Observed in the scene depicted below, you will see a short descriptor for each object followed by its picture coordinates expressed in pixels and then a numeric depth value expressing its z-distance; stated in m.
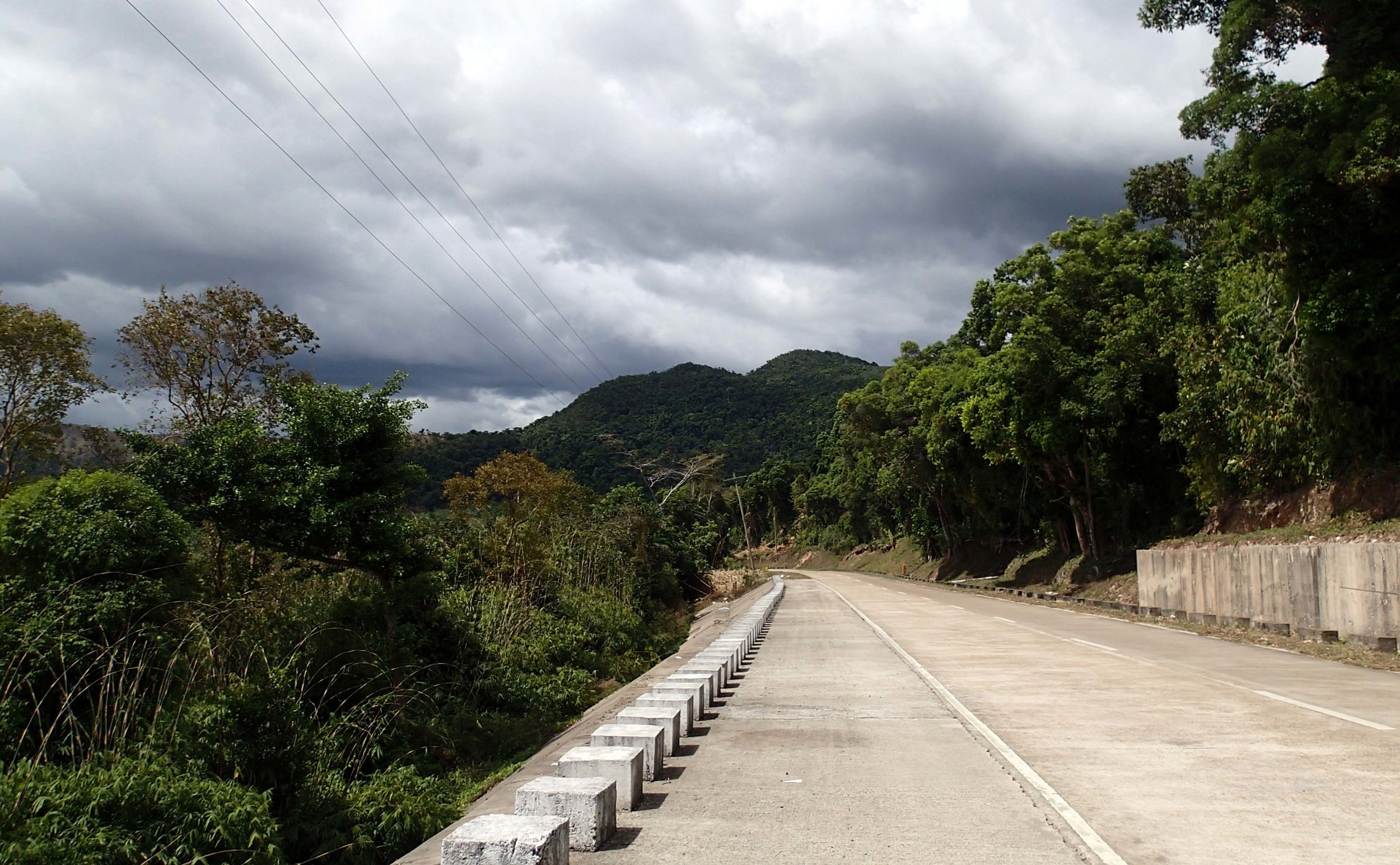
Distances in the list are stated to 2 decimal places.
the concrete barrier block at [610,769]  6.23
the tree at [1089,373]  31.56
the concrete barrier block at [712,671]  11.05
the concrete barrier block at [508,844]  4.38
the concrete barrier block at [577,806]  5.34
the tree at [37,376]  19.98
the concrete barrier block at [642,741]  7.02
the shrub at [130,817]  5.69
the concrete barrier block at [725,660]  12.53
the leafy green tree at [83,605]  8.34
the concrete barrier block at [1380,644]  15.29
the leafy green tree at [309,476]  13.79
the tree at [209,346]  19.45
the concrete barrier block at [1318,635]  17.20
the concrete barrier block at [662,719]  7.88
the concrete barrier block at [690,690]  9.42
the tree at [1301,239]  18.11
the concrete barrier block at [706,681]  10.41
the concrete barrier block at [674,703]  8.80
